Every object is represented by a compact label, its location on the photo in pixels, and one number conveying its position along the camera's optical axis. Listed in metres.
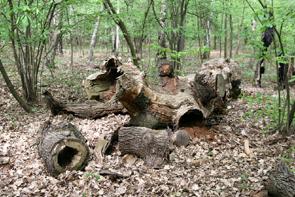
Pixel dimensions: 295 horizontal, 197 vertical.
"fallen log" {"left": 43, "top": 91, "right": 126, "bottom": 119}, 7.72
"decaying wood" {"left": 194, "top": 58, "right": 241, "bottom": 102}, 6.95
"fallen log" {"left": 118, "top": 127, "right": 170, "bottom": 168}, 5.65
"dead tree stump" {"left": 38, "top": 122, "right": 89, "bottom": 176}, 5.26
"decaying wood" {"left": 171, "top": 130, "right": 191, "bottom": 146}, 6.18
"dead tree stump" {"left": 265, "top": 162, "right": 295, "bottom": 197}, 4.24
